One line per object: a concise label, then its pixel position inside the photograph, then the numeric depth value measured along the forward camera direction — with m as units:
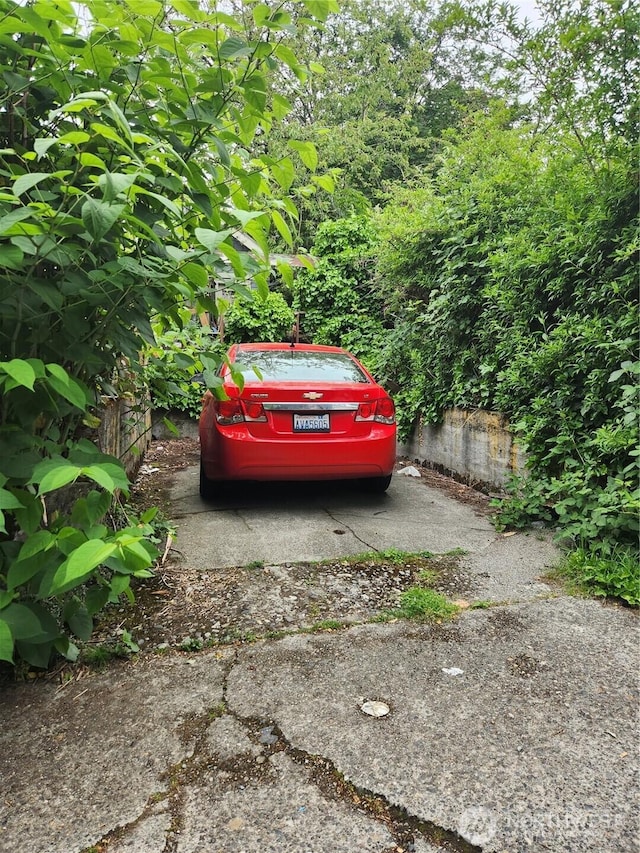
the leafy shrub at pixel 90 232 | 1.44
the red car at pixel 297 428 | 4.06
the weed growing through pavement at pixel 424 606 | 2.59
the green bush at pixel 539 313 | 3.28
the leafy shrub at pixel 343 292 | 8.38
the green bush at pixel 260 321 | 9.16
